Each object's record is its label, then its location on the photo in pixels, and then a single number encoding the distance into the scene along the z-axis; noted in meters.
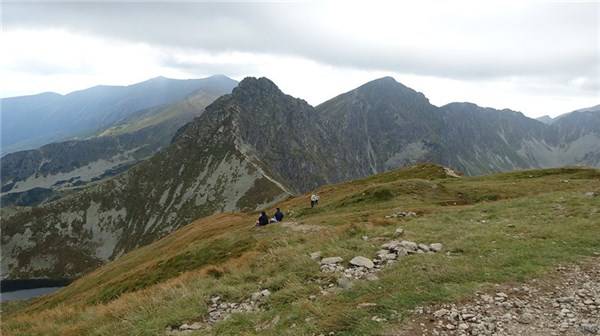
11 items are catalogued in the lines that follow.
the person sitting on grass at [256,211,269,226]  41.62
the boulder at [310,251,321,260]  19.67
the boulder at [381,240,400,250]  19.38
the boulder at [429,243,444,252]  19.06
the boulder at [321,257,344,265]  18.66
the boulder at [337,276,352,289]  15.38
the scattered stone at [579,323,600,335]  11.07
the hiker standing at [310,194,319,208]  54.25
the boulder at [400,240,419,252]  19.06
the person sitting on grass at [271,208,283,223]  43.53
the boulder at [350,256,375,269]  17.45
